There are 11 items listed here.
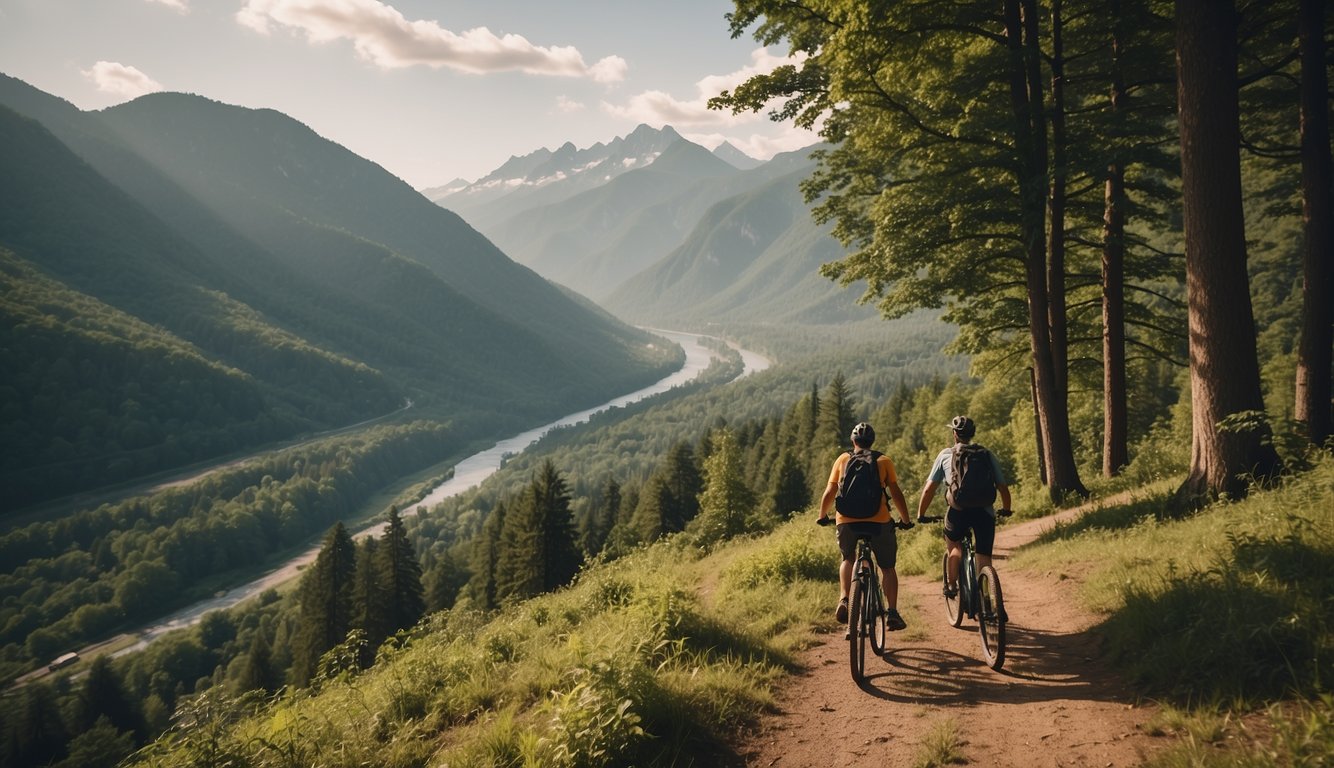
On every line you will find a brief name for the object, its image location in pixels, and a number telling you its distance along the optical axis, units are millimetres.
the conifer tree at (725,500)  26625
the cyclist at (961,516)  6363
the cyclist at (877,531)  6262
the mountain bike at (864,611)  5828
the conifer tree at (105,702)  44312
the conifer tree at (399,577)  39250
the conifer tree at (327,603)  40250
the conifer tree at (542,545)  35938
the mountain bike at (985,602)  5789
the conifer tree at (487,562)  44938
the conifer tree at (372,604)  38469
